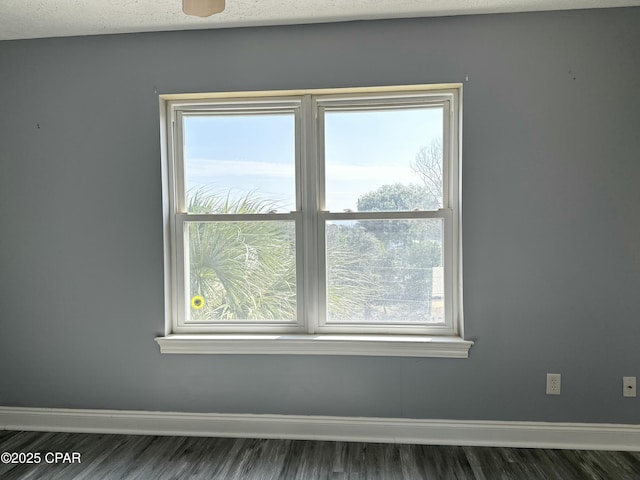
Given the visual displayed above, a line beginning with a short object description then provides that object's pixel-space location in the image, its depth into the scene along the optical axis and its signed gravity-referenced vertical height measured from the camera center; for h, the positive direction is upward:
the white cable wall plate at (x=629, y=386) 2.45 -0.91
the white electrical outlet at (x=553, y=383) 2.48 -0.90
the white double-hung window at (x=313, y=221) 2.63 +0.07
